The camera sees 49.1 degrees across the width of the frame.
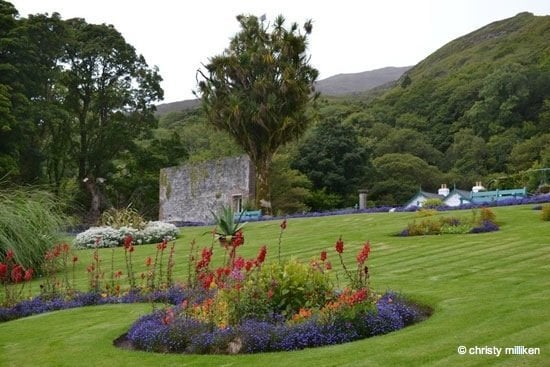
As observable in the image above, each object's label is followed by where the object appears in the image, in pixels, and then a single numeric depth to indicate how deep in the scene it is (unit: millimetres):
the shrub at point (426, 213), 15800
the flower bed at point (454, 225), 12773
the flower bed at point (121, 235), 18188
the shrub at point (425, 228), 13277
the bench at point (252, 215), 23445
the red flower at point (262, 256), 5730
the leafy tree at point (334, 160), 36938
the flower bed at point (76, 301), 8023
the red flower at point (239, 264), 6109
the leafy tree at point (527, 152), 38656
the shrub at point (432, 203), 20500
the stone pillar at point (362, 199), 26025
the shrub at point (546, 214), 13000
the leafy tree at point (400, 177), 39062
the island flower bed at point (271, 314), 5352
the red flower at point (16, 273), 7209
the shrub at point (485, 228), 12596
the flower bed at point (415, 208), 17300
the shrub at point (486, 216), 13405
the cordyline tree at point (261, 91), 25038
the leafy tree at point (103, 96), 36750
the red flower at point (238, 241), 6234
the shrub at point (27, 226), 11438
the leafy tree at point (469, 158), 43156
